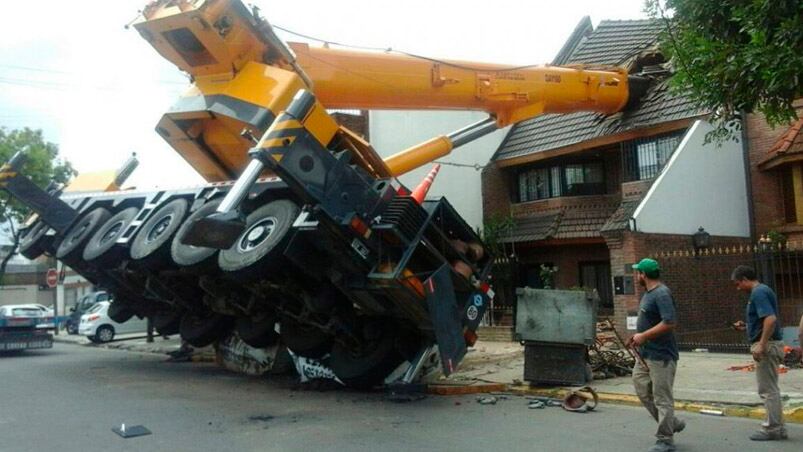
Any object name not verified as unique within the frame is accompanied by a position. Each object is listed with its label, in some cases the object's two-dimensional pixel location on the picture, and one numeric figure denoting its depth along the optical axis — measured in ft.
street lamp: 50.34
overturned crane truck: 28.17
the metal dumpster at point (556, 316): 32.22
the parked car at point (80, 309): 86.07
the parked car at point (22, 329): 56.24
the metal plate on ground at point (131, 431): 24.86
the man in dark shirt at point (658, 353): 20.88
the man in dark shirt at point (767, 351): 21.93
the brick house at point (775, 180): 49.78
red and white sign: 78.02
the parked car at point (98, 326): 73.05
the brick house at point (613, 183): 49.21
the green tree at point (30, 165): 85.10
